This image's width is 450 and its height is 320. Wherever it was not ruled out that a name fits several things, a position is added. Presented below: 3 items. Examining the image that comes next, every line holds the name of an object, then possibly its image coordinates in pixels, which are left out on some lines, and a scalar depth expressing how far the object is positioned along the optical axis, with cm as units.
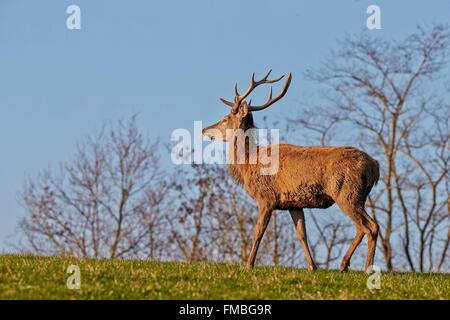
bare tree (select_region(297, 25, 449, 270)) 3381
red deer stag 1647
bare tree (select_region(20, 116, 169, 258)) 3522
